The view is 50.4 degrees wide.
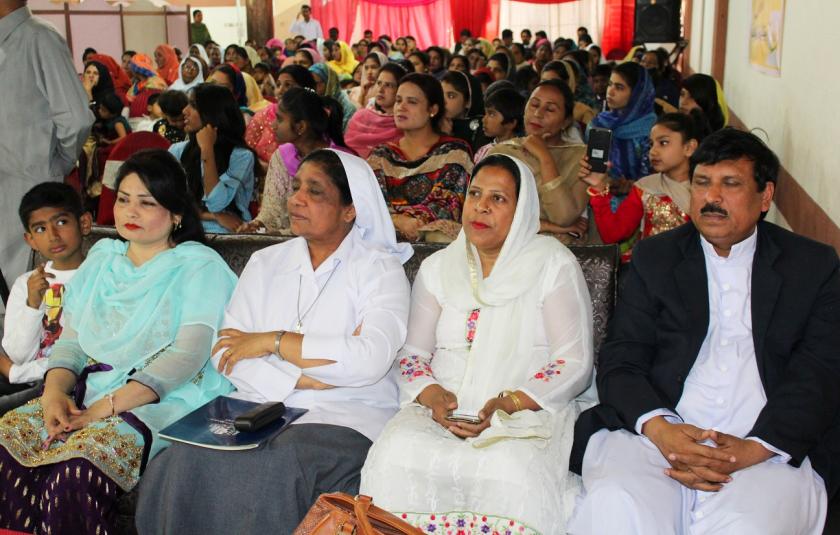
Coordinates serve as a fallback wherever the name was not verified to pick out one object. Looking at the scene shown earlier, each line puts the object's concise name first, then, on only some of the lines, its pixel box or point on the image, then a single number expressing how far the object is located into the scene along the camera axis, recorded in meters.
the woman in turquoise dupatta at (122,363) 2.29
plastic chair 4.17
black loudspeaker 11.90
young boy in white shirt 2.81
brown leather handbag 1.70
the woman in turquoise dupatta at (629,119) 4.80
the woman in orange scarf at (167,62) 10.70
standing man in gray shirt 3.49
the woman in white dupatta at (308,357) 2.24
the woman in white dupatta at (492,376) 2.10
